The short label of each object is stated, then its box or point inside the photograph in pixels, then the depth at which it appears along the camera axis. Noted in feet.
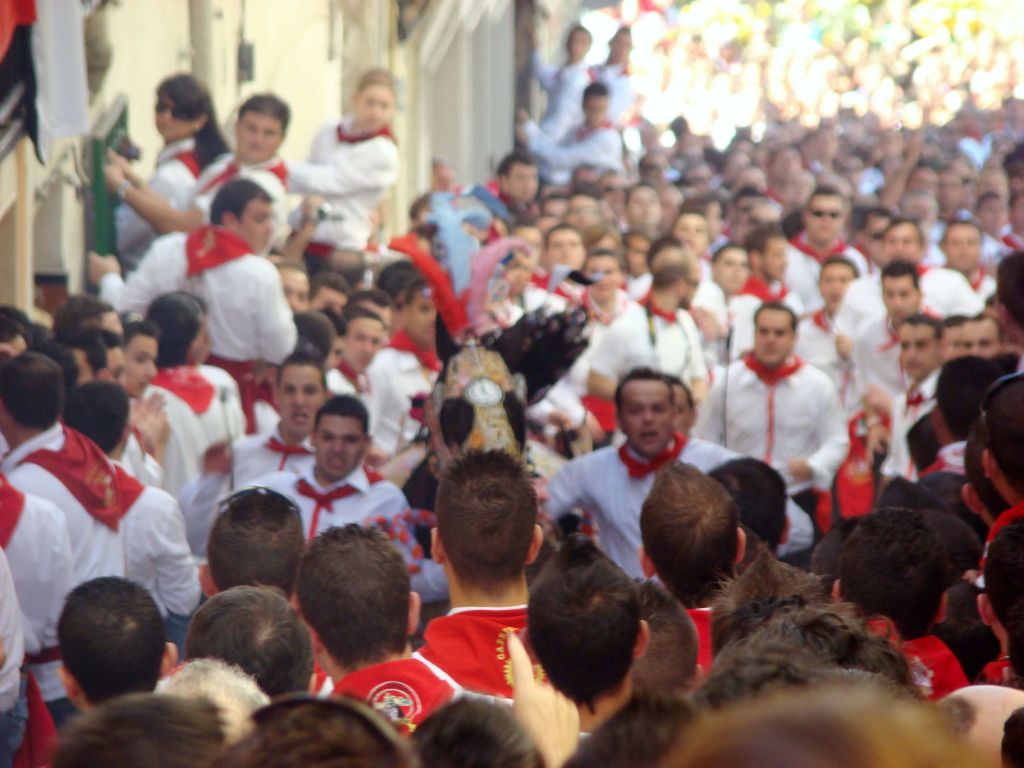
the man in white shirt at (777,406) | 53.31
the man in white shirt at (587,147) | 115.85
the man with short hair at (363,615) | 23.68
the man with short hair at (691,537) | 28.71
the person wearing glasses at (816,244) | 80.74
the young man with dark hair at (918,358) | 52.49
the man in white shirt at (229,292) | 50.11
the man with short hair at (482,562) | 25.31
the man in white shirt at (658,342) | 59.06
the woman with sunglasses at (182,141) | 59.41
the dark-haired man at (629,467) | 41.29
